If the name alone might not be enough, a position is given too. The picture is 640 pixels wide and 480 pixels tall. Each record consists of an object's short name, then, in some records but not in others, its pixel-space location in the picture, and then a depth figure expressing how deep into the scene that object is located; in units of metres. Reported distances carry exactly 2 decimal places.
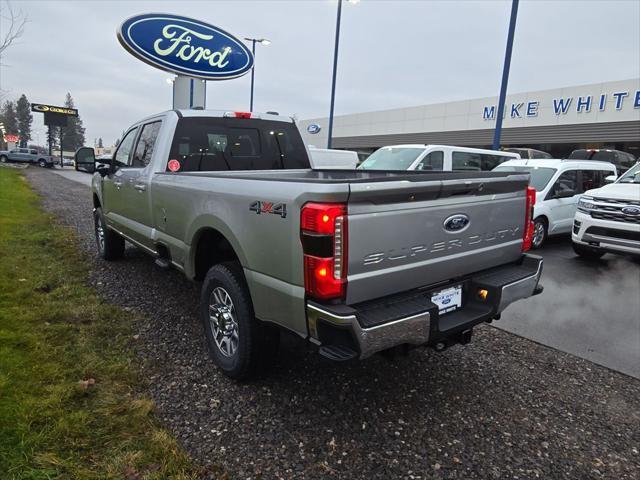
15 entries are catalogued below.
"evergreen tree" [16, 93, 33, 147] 101.51
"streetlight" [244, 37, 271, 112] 23.88
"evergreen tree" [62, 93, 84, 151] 110.36
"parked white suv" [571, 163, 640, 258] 6.76
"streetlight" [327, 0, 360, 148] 19.48
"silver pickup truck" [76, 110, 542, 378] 2.41
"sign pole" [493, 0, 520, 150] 11.55
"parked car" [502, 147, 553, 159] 20.42
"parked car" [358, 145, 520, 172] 10.87
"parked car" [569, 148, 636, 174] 18.40
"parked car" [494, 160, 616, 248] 8.79
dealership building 26.14
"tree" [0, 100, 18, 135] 85.44
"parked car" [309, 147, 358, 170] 13.34
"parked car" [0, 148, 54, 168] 46.10
